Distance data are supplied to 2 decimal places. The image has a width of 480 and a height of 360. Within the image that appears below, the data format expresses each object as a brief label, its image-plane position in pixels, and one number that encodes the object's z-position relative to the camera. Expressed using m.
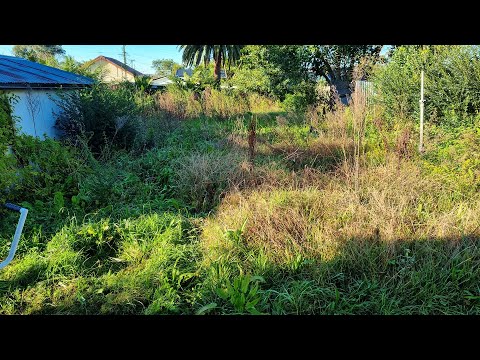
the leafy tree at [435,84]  5.93
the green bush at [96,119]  7.28
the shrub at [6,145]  4.26
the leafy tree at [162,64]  51.34
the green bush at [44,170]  4.92
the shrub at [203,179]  4.73
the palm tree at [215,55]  21.42
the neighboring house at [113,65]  35.05
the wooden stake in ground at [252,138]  4.91
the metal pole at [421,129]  5.64
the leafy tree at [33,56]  12.80
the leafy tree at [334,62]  12.93
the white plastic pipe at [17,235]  2.04
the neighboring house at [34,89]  5.95
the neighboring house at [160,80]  30.89
